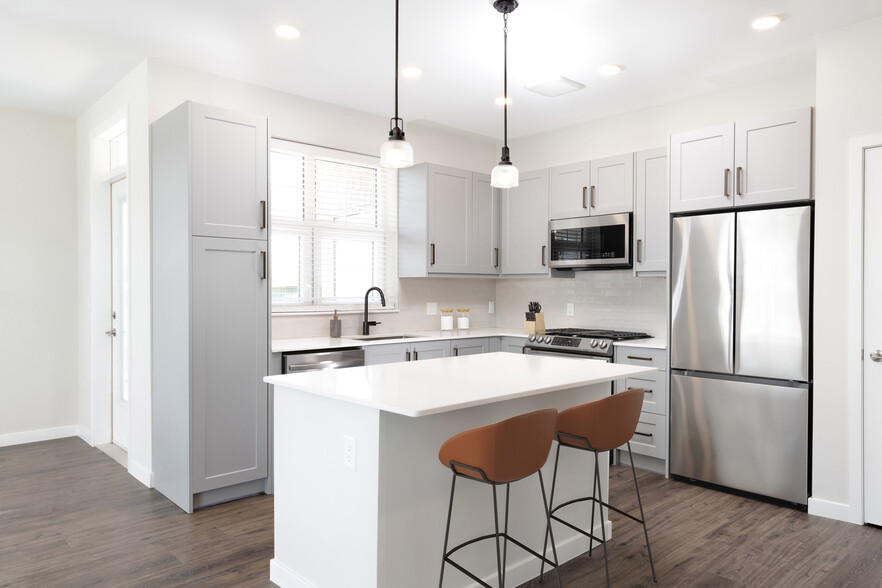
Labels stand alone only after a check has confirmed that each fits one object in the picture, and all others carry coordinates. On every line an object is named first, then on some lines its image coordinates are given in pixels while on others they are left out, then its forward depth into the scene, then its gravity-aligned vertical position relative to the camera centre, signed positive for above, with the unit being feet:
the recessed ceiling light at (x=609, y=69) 12.86 +4.83
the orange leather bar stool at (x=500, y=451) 6.58 -1.92
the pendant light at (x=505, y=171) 9.43 +1.86
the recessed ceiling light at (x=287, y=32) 10.89 +4.79
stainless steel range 14.36 -1.47
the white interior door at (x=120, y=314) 15.23 -0.78
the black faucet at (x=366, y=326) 15.87 -1.13
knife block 17.00 -1.19
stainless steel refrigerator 11.36 -1.32
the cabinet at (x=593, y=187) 15.24 +2.68
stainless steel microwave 15.19 +1.18
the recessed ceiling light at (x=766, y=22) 10.50 +4.82
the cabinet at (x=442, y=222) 16.56 +1.85
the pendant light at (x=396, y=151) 8.38 +1.93
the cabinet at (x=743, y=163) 11.43 +2.56
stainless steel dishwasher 12.49 -1.65
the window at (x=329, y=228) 14.83 +1.54
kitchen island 6.95 -2.42
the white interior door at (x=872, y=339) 10.43 -0.94
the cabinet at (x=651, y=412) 13.42 -2.93
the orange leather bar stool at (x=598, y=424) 8.04 -1.94
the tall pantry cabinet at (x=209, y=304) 11.11 -0.39
